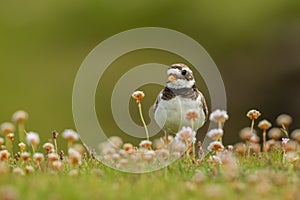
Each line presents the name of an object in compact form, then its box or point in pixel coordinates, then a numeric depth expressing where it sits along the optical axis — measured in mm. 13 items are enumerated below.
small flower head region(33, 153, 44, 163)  11977
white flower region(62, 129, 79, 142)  11516
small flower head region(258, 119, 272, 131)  12591
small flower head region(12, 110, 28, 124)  12062
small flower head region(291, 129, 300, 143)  12208
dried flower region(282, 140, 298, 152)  12280
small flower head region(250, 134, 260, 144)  13172
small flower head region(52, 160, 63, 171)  11641
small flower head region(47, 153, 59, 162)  11781
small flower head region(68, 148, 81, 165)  11109
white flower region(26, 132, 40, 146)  11664
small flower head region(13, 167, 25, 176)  11172
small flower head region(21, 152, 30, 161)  12085
